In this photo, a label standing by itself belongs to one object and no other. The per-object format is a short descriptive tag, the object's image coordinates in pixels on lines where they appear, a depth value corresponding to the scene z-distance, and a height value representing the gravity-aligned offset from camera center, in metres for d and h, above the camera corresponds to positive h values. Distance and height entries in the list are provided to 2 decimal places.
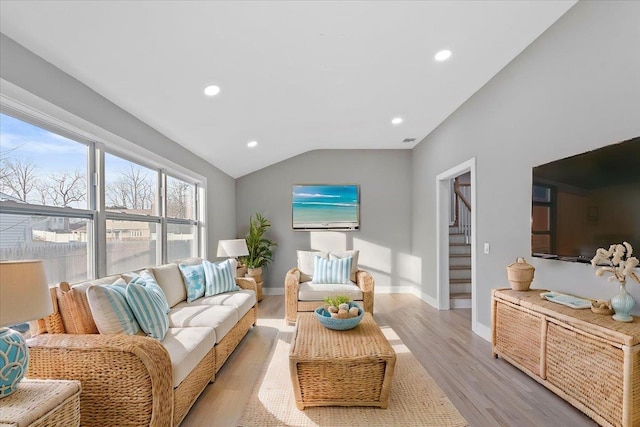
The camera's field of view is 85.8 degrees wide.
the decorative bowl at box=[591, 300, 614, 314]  2.23 -0.62
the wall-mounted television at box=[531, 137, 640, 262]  2.11 +0.07
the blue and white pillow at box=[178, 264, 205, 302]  3.66 -0.71
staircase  5.38 -0.98
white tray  2.41 -0.64
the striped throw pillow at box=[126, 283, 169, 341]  2.32 -0.66
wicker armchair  4.41 -1.12
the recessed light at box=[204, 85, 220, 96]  3.12 +1.15
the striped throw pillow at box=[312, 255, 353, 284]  4.77 -0.80
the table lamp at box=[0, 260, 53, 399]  1.29 -0.36
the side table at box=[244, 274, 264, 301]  5.87 -1.31
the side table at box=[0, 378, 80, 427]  1.35 -0.79
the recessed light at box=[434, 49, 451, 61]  3.18 +1.49
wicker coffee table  2.33 -1.11
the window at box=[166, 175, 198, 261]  4.29 -0.06
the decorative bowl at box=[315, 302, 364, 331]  2.80 -0.89
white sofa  1.85 -0.86
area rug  2.24 -1.36
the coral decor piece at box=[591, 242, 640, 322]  2.05 -0.34
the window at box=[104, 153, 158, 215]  3.06 +0.28
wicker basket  3.00 -0.54
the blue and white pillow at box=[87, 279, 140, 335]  2.12 -0.60
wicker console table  1.87 -0.93
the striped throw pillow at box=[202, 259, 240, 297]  3.85 -0.74
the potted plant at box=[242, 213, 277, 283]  6.04 -0.60
